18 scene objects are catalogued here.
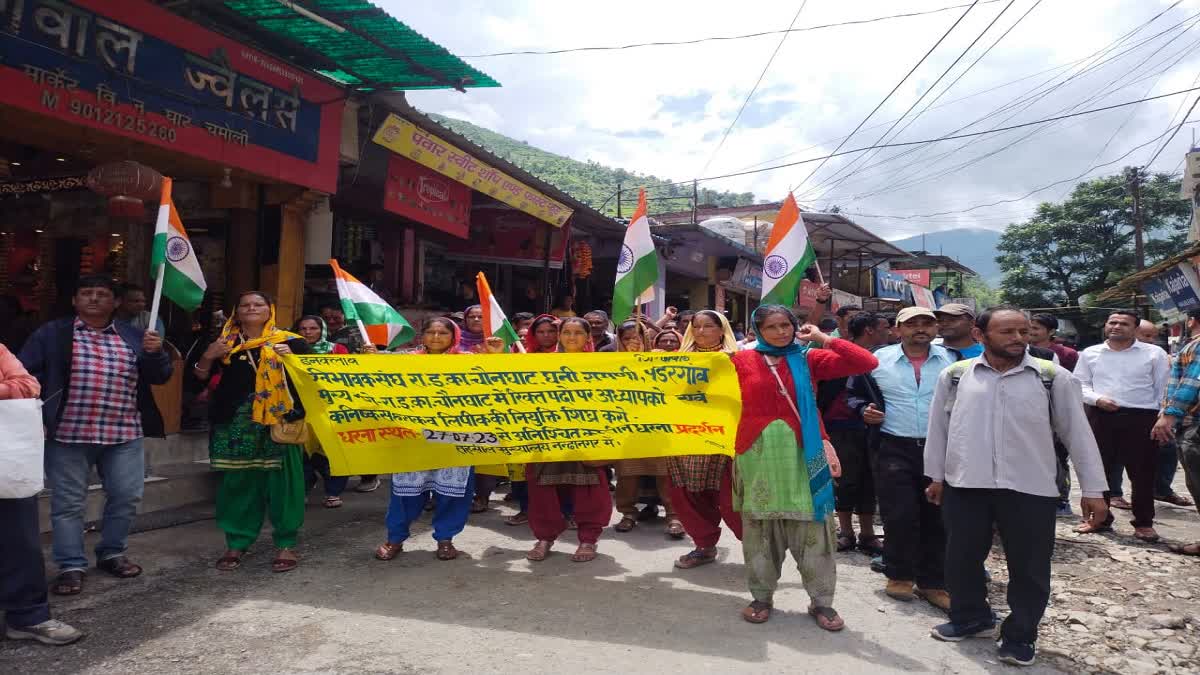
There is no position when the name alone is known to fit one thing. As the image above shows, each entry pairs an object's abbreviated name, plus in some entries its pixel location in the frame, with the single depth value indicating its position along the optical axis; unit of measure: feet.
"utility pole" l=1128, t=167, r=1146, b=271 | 86.38
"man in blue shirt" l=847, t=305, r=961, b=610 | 13.43
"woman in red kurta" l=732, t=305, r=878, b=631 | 11.79
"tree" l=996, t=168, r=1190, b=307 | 114.42
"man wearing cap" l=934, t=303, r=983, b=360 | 13.53
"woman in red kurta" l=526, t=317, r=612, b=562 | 15.35
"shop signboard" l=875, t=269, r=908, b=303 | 80.07
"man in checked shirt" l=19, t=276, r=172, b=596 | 12.85
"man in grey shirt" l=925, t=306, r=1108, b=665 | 10.51
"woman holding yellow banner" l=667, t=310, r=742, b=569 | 14.51
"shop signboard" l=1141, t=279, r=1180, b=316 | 42.19
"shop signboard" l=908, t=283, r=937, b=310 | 82.74
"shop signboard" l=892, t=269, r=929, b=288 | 90.63
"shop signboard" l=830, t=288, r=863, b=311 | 72.33
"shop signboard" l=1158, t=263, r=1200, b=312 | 39.70
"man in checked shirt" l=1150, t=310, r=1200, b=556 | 16.28
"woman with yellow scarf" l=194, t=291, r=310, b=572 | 14.16
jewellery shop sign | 16.84
